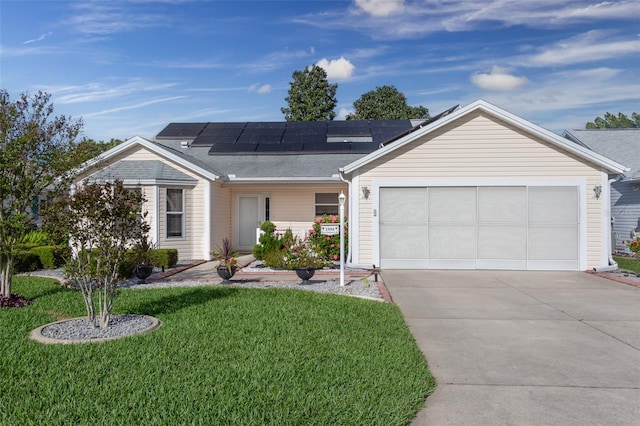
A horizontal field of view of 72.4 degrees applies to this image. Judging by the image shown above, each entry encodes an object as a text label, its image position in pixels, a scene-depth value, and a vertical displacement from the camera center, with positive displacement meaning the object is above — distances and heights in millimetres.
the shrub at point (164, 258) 11922 -1038
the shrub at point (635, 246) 11062 -656
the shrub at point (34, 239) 13492 -586
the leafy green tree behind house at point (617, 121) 64125 +14924
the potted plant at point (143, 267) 10008 -1073
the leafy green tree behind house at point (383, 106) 49562 +13260
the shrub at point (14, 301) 7395 -1396
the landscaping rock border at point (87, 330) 5387 -1451
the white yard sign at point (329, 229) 10086 -199
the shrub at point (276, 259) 12067 -1089
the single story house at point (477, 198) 12234 +646
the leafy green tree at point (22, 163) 7516 +1034
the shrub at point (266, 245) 13422 -756
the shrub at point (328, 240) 13234 -597
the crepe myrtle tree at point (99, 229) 5684 -112
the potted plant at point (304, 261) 10086 -976
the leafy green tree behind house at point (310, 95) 44094 +12766
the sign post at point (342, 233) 9484 -278
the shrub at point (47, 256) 12312 -1005
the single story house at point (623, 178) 17375 +1675
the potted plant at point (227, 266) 9961 -1043
